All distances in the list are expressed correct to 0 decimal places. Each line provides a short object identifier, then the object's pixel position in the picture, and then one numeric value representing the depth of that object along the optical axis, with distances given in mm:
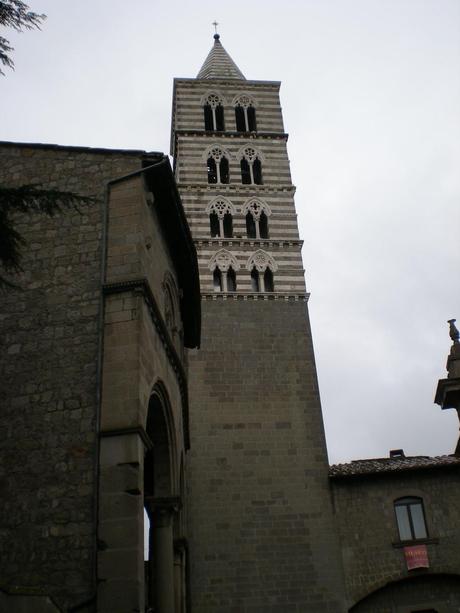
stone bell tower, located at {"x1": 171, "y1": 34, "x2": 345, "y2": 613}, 21469
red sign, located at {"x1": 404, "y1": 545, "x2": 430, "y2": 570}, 21625
